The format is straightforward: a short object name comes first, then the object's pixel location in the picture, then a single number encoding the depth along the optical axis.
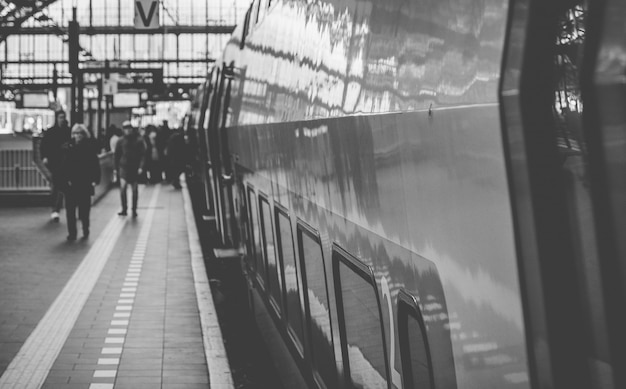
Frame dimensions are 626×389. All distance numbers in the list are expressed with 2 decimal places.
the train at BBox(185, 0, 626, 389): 1.76
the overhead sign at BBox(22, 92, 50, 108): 38.94
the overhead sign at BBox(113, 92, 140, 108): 38.84
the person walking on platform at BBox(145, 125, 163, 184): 36.59
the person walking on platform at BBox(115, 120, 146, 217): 21.09
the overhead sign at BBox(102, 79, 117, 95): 28.36
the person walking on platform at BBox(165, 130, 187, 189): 33.53
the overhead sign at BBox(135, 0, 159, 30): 19.20
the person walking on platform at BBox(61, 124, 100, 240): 16.73
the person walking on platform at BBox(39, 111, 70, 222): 19.08
